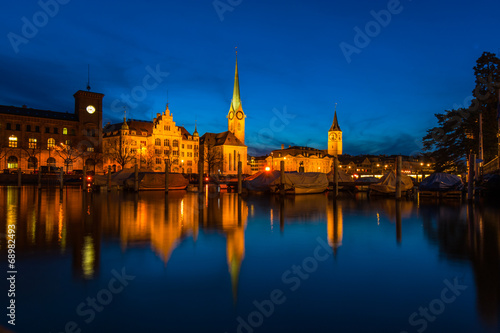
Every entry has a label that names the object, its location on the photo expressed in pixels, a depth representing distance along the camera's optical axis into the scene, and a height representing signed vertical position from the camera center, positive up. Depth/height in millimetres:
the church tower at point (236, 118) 135625 +22140
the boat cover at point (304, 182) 34562 -788
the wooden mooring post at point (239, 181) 34250 -665
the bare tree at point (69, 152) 75938 +5051
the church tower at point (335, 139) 192650 +19583
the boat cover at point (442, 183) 28328 -731
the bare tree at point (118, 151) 82750 +5994
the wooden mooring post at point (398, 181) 26728 -533
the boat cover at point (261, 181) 36375 -717
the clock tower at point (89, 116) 85250 +14504
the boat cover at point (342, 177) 44875 -378
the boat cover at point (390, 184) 31970 -911
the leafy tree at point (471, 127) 41719 +5807
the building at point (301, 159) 145875 +6724
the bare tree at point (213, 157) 109125 +5549
